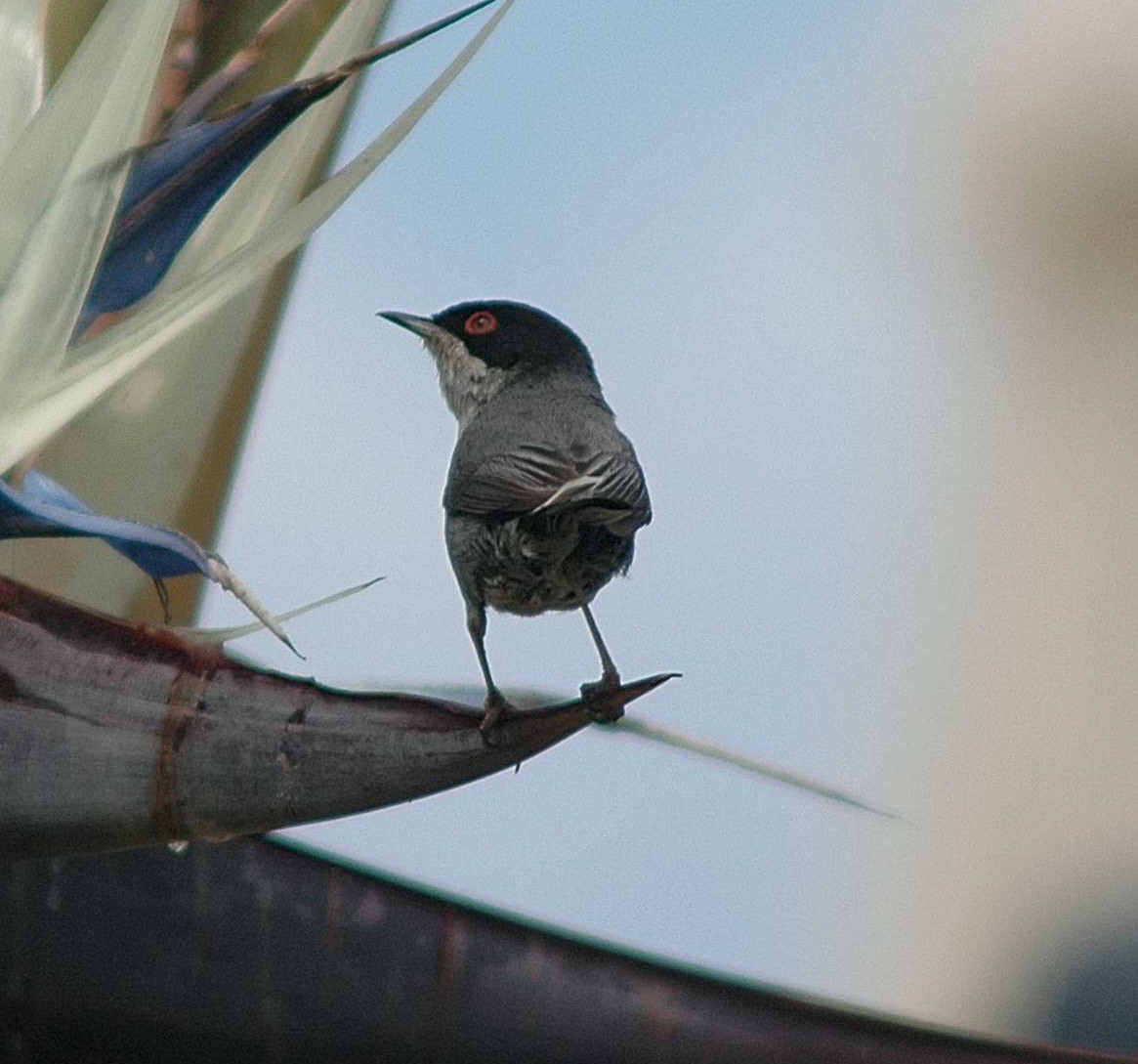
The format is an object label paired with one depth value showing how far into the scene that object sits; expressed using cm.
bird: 351
